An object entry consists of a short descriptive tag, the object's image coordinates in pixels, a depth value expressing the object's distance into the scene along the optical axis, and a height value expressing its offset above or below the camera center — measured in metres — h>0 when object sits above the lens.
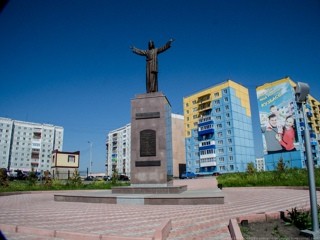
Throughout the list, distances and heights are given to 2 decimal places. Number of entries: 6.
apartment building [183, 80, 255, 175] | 64.50 +9.60
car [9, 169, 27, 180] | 49.60 -0.98
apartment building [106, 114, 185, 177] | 79.06 +9.01
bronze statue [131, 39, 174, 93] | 16.05 +6.42
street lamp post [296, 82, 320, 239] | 4.86 +0.03
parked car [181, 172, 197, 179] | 63.59 -1.58
